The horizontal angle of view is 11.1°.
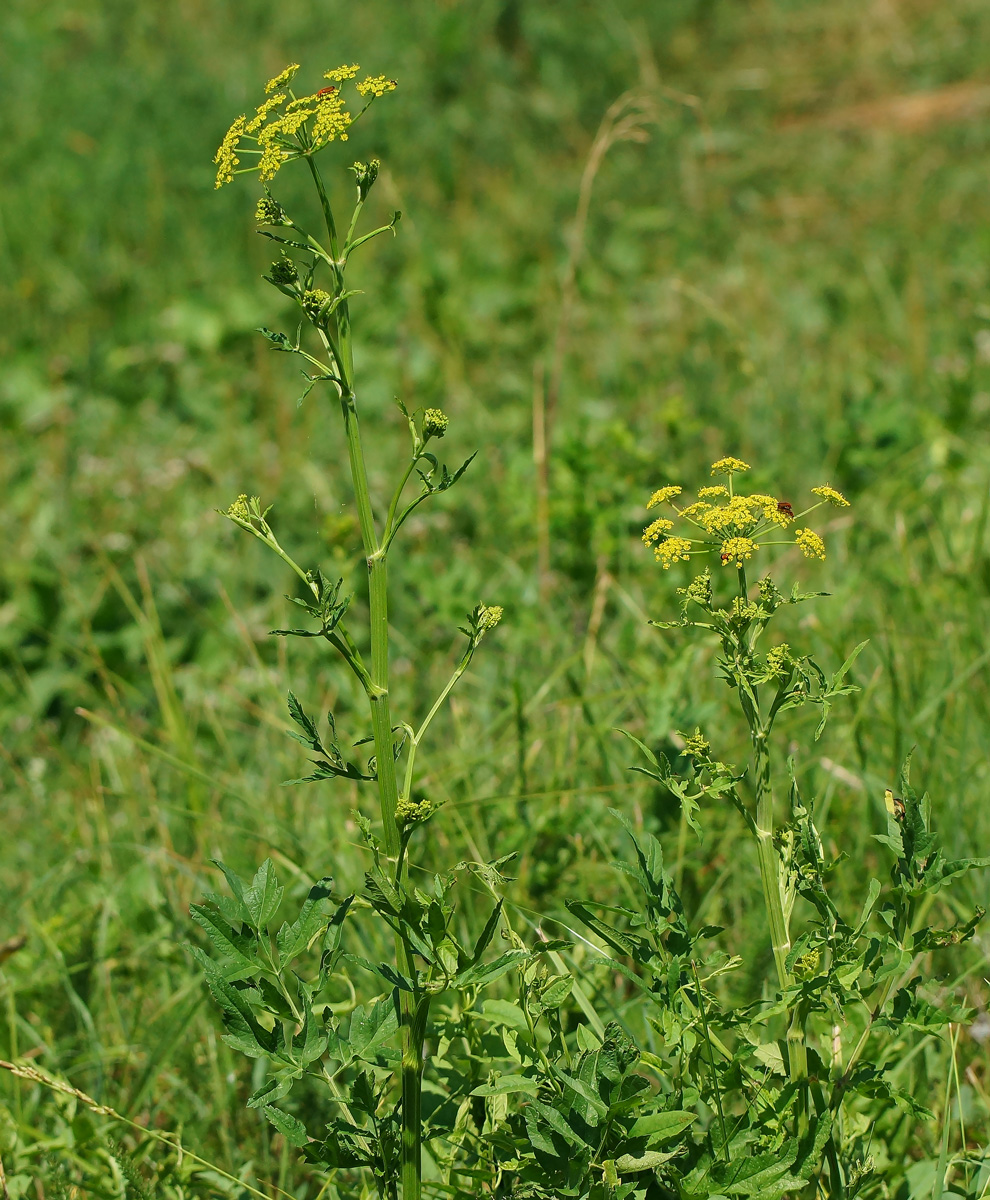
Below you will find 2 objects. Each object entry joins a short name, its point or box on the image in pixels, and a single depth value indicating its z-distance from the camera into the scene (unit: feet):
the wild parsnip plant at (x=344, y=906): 12.04
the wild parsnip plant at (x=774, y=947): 12.13
